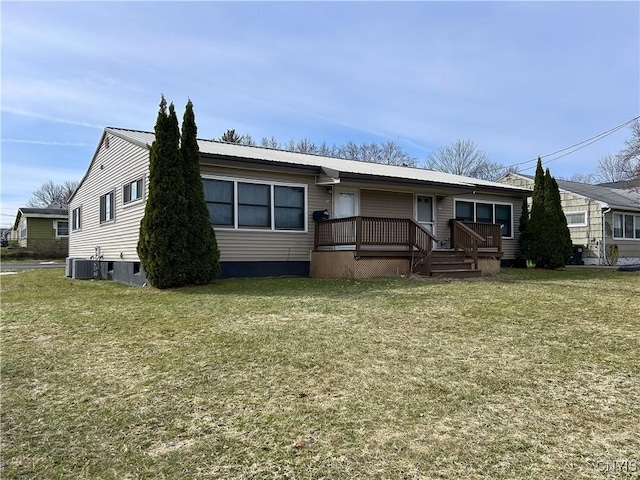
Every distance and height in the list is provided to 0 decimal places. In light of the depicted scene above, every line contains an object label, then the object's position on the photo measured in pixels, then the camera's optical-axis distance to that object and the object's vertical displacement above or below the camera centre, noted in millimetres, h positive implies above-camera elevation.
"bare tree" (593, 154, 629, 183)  41969 +7466
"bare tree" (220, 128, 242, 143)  34000 +8522
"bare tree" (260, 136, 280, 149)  43759 +10399
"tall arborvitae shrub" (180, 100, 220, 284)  9969 +622
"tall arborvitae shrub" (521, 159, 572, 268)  15656 +645
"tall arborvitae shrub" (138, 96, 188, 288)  9719 +732
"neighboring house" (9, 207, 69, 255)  35438 +1918
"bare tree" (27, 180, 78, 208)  70250 +8695
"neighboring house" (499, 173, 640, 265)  20734 +1052
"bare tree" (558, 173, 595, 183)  47731 +7663
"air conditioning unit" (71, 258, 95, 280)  14680 -710
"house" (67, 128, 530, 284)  11484 +862
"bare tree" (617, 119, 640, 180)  22592 +5047
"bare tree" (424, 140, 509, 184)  45500 +8770
